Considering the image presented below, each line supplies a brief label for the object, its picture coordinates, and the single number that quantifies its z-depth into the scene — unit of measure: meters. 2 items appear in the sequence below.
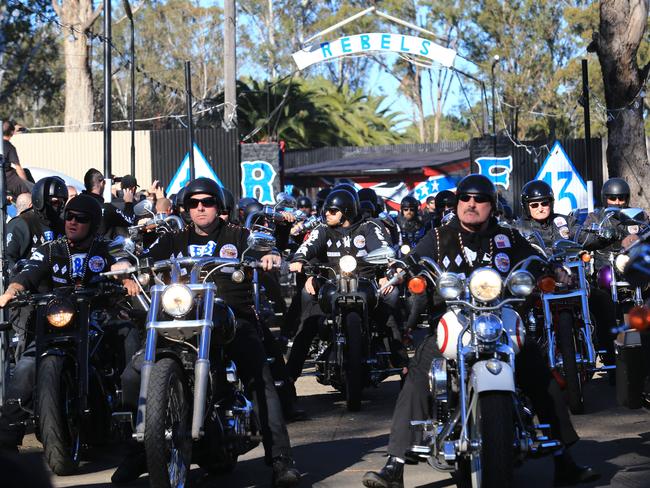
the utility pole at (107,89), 17.78
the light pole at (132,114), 24.42
